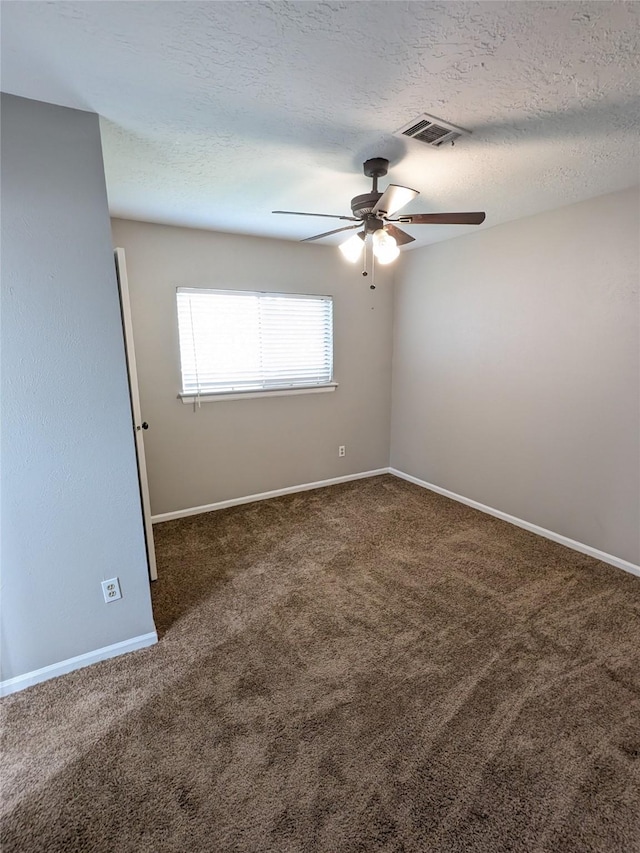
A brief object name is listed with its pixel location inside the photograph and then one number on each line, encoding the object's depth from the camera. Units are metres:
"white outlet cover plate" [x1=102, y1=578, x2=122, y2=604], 1.96
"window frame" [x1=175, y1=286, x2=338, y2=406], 3.45
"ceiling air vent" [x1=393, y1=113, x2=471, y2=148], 1.74
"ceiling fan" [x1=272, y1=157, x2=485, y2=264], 1.90
